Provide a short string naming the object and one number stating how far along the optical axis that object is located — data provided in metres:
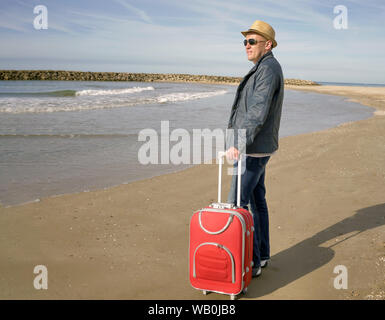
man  2.79
